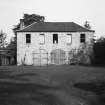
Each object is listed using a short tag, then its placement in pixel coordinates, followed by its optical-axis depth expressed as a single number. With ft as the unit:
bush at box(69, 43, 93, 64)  113.60
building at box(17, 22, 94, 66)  114.11
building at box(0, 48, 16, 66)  136.54
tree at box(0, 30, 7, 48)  234.70
